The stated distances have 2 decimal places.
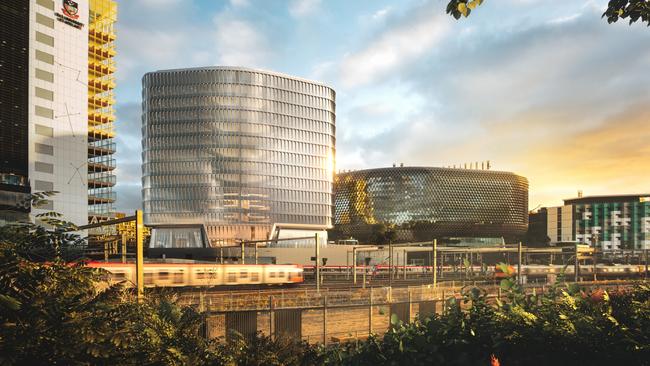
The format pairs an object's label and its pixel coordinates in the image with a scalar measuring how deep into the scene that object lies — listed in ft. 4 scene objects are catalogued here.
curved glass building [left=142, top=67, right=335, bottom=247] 385.29
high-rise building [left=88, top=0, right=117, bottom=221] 364.58
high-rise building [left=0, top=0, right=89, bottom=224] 255.70
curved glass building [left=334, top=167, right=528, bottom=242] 630.33
